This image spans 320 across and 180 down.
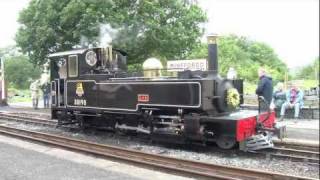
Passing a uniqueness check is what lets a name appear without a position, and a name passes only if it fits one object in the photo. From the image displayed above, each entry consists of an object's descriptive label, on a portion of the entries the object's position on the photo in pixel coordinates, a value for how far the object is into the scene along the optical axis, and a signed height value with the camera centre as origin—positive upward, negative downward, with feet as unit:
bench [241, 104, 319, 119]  40.66 -2.14
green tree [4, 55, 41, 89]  136.79 +9.56
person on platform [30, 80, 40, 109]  55.63 +0.93
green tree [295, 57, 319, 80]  221.82 +15.71
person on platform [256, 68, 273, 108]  28.52 +0.62
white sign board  31.45 +2.91
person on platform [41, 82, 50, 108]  54.45 +0.67
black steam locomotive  25.40 -0.55
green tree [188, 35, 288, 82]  124.14 +17.28
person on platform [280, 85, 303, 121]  39.52 -0.73
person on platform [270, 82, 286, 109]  41.13 -0.40
